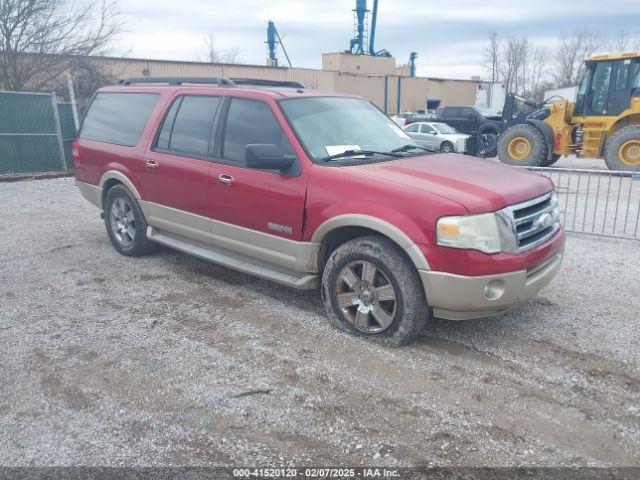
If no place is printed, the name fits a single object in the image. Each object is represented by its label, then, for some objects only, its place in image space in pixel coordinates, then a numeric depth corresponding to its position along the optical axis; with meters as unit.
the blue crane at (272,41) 53.93
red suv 3.68
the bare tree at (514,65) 63.53
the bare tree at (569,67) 59.91
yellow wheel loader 13.74
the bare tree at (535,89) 62.97
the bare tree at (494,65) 63.50
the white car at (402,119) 25.53
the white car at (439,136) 19.19
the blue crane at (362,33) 49.06
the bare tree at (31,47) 15.66
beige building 33.84
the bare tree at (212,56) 55.47
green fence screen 12.61
